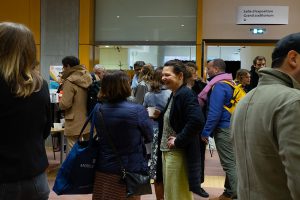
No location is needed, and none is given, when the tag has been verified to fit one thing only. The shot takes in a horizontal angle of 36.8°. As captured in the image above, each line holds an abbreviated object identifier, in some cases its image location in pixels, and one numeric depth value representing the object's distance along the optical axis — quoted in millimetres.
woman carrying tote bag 3373
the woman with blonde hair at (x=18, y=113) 2057
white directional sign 9586
